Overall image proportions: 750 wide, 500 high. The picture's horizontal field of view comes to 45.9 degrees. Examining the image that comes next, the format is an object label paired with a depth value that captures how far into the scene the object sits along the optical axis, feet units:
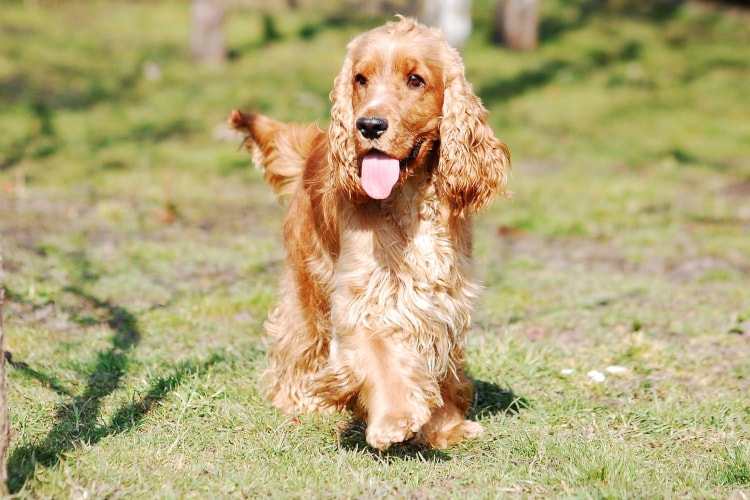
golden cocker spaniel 11.94
